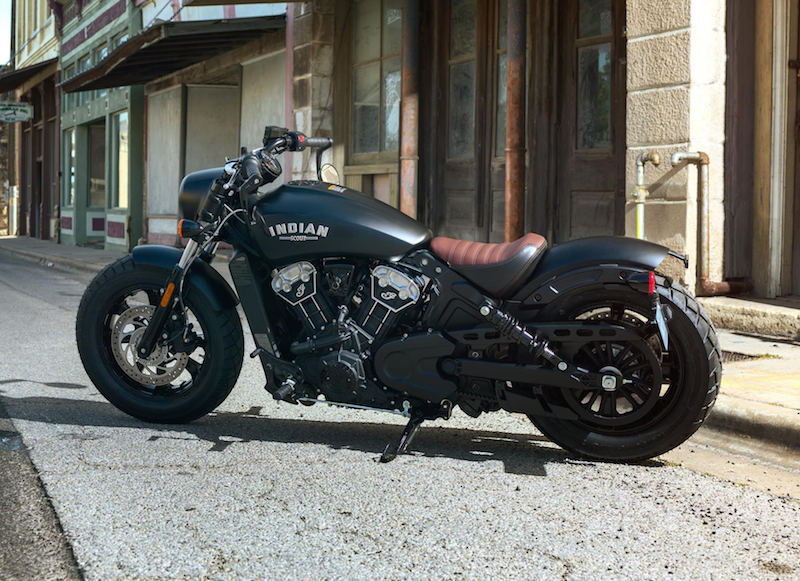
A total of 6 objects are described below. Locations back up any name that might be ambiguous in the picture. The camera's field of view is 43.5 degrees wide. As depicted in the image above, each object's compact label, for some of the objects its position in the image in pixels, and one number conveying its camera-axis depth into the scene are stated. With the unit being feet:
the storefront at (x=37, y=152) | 91.15
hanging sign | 88.12
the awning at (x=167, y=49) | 44.39
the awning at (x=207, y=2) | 40.47
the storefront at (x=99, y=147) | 68.85
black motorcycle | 13.06
